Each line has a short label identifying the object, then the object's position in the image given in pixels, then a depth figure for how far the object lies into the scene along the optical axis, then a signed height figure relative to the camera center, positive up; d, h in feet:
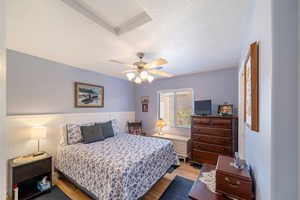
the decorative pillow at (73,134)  8.10 -2.35
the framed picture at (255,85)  2.85 +0.35
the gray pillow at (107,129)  9.69 -2.43
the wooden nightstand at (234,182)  3.38 -2.42
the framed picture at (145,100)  14.58 -0.07
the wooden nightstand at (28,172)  5.96 -3.81
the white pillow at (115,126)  10.95 -2.40
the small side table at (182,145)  10.63 -4.05
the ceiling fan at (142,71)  6.64 +1.68
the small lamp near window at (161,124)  12.27 -2.46
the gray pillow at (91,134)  8.33 -2.45
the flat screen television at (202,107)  9.96 -0.62
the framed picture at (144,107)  14.59 -0.97
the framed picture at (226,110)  9.22 -0.78
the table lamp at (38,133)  6.92 -1.92
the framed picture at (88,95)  9.84 +0.32
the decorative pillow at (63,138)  7.98 -2.55
